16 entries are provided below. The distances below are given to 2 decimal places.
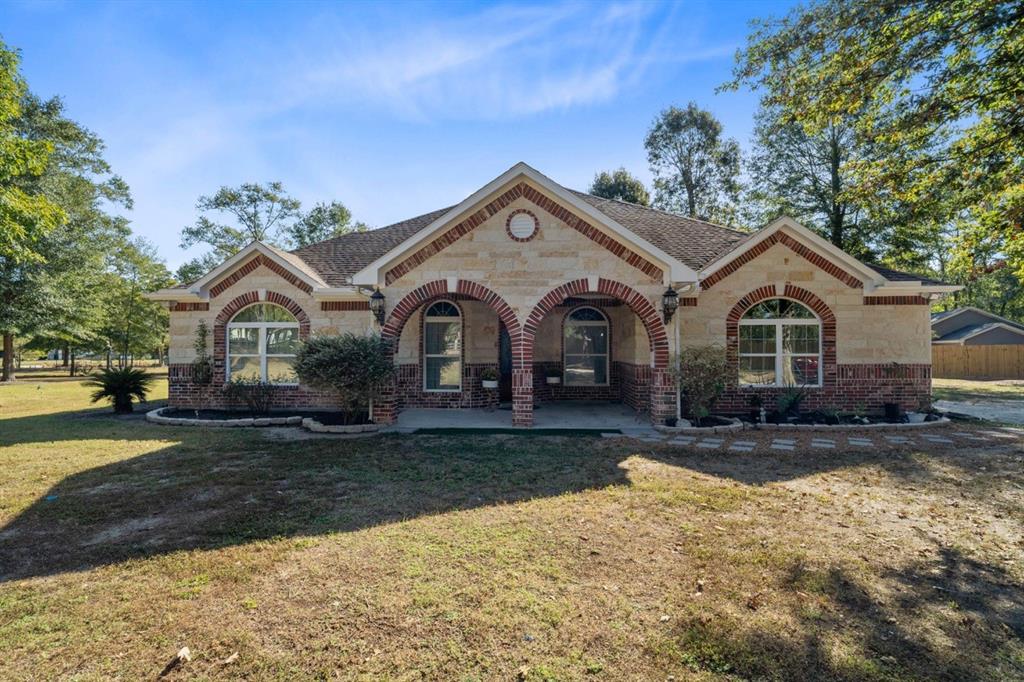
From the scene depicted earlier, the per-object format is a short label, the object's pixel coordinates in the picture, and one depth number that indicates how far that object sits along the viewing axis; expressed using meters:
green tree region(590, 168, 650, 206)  28.56
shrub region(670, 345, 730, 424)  10.12
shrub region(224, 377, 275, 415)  11.86
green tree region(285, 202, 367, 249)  38.34
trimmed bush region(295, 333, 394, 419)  9.48
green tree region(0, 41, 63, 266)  11.59
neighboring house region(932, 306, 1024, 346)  28.34
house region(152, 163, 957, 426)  10.23
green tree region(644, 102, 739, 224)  29.44
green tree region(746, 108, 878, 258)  20.98
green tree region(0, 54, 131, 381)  23.12
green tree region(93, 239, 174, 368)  31.19
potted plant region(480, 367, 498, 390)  12.58
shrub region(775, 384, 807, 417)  10.77
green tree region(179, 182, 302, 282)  36.91
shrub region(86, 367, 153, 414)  12.34
